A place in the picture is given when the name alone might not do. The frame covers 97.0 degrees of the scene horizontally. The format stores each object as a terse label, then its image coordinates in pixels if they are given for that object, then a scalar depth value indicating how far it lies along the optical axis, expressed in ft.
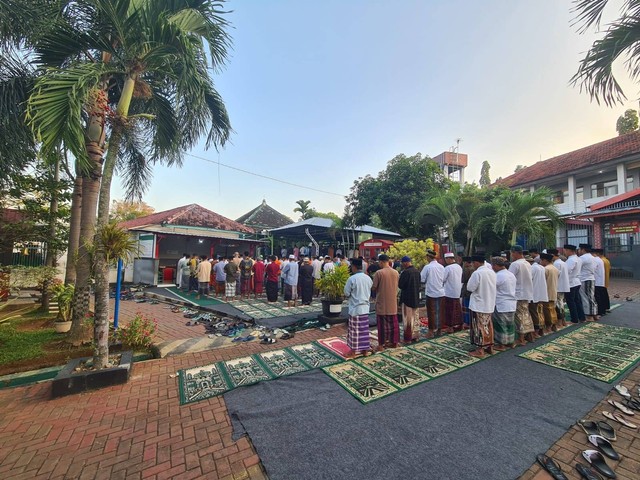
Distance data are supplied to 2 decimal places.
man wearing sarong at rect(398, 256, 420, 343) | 17.53
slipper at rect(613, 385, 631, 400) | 11.18
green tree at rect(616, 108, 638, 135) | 65.72
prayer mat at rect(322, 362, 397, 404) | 11.28
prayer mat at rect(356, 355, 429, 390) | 12.32
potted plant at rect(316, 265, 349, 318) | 22.35
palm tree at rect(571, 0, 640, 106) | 14.34
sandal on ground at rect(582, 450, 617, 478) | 7.30
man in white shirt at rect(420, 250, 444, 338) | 19.76
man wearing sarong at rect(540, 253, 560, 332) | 19.72
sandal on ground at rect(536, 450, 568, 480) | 7.27
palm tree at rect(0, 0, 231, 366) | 11.30
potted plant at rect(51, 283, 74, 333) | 19.49
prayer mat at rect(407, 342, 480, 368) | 14.66
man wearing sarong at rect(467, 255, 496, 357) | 15.56
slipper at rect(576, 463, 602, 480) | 7.16
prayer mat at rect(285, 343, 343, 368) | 14.61
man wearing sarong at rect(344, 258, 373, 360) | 15.56
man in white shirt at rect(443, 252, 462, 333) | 20.18
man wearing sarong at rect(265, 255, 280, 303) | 31.32
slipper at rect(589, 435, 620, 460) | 7.97
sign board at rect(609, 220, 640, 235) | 42.86
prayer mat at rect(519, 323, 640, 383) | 13.55
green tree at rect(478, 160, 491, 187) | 136.81
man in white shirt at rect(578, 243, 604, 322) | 22.59
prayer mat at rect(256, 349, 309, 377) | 13.69
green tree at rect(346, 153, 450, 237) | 56.18
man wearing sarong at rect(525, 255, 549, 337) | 18.72
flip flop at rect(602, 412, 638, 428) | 9.40
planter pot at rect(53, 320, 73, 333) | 19.44
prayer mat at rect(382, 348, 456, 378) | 13.46
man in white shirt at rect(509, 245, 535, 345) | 17.35
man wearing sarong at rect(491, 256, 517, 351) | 16.05
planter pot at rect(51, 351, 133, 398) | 11.49
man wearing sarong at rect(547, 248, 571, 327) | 21.54
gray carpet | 7.66
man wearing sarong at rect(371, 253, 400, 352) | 16.29
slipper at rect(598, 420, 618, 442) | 8.78
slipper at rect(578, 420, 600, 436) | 9.00
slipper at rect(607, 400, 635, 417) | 10.05
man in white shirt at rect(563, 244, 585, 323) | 22.45
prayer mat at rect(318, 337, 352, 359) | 15.98
